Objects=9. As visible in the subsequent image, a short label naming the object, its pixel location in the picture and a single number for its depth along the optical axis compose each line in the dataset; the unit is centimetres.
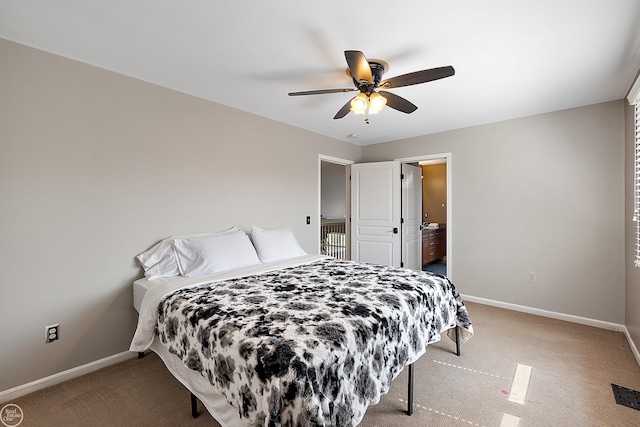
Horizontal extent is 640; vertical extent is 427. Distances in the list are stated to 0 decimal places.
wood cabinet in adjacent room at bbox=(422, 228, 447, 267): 561
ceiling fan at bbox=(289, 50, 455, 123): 177
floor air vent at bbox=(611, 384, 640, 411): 184
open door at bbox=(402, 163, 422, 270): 449
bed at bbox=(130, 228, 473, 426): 116
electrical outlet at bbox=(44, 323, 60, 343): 205
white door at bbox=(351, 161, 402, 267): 441
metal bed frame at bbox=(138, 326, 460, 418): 175
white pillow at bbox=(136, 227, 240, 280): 245
